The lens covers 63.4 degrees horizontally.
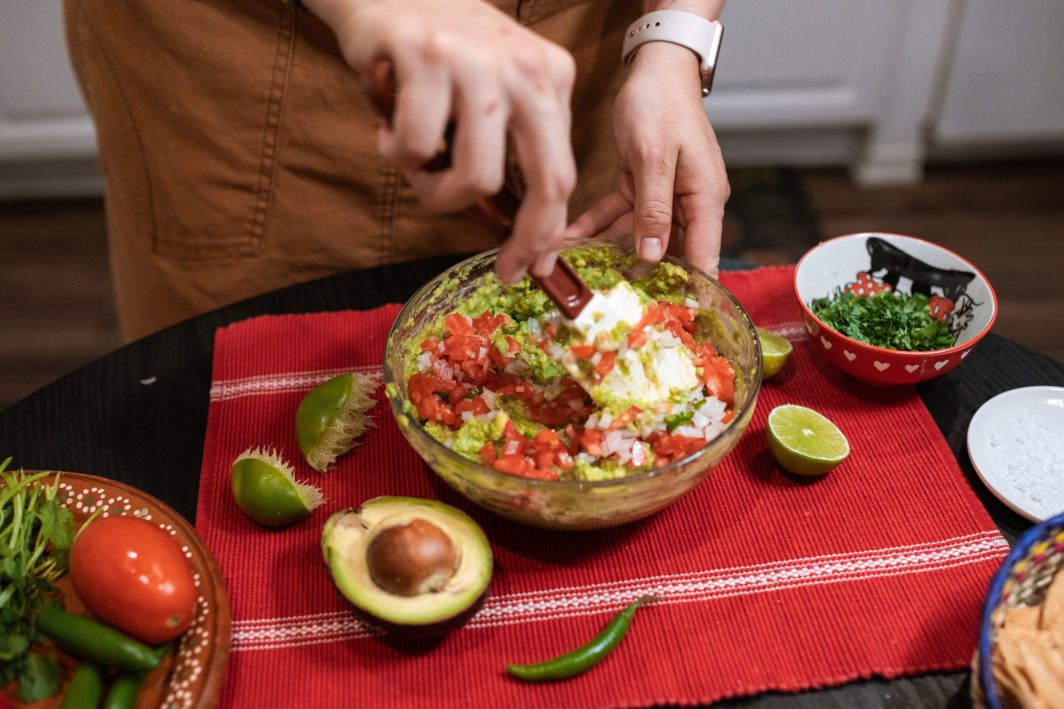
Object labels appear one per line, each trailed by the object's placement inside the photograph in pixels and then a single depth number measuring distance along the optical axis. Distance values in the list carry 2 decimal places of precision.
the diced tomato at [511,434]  1.32
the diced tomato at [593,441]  1.29
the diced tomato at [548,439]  1.30
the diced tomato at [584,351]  1.32
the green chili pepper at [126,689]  1.11
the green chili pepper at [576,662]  1.19
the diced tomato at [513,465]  1.26
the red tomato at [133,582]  1.13
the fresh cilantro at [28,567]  1.14
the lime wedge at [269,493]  1.35
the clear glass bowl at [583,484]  1.19
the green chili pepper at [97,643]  1.12
